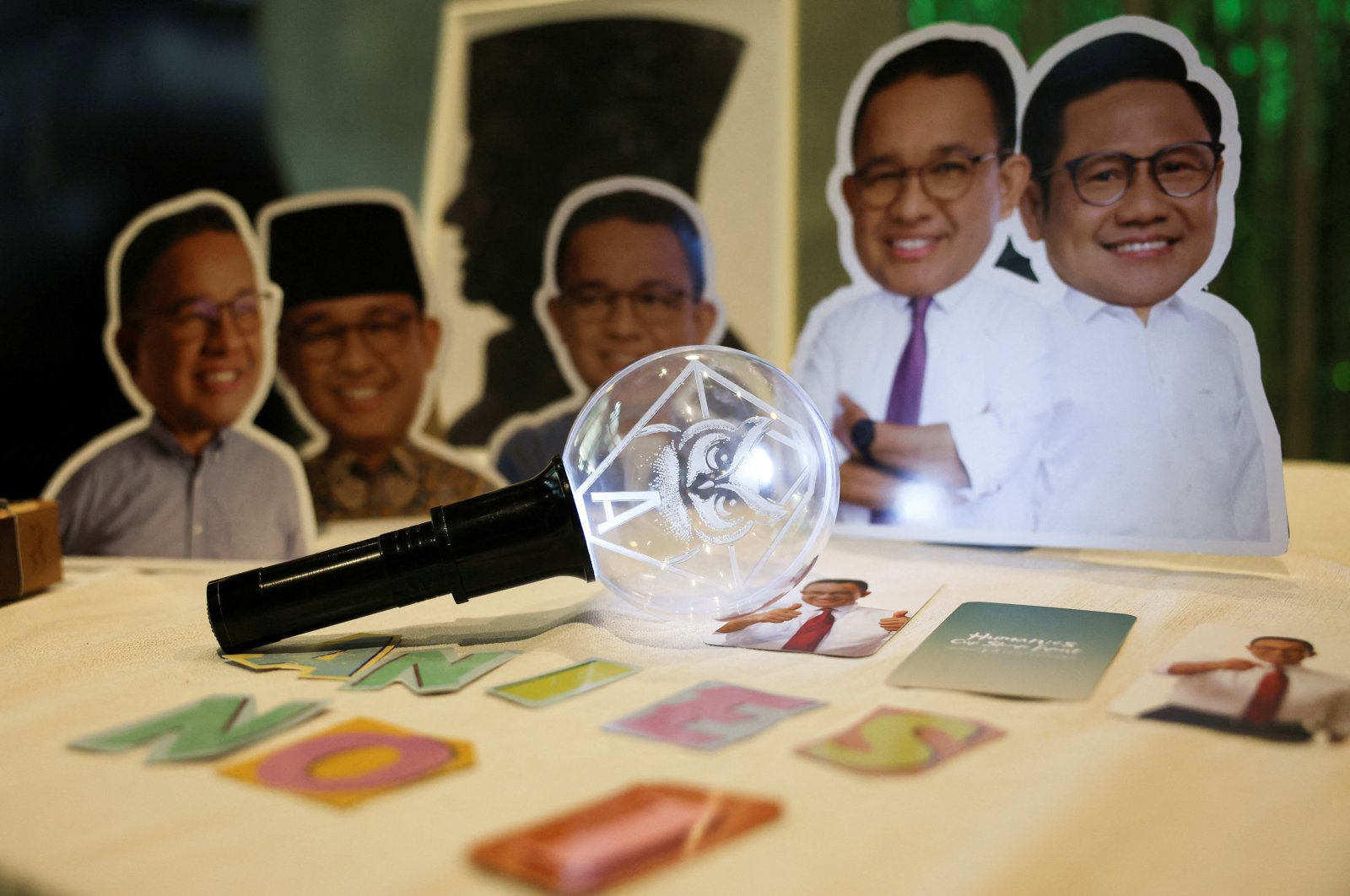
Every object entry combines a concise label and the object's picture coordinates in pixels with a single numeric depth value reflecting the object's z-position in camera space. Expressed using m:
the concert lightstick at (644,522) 0.69
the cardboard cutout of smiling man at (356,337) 1.10
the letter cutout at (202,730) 0.56
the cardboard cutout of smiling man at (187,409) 1.03
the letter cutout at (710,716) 0.55
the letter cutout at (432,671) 0.65
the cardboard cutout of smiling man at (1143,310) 0.87
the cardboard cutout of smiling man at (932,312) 0.96
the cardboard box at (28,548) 0.90
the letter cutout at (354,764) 0.50
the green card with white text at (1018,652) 0.62
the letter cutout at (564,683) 0.62
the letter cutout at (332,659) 0.69
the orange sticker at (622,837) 0.41
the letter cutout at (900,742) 0.51
